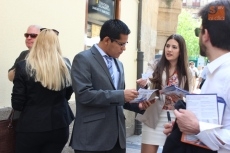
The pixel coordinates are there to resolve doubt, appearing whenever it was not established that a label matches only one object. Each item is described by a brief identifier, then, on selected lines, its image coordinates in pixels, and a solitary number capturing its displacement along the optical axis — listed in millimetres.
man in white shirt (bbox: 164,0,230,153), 1855
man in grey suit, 2980
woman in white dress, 3893
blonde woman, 3311
